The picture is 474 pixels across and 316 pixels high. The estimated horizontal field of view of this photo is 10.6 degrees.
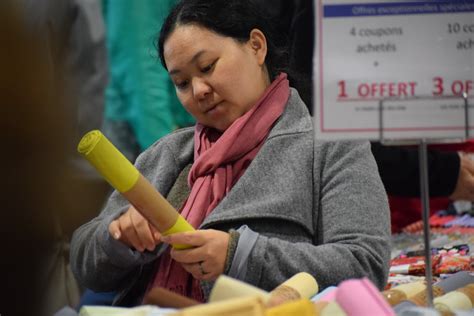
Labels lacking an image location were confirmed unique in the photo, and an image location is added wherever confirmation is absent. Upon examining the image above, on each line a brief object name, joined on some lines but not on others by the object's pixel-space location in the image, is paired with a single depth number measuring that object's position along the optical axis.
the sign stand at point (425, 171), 3.65
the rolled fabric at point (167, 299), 3.45
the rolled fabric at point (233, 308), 3.31
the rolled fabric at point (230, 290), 3.41
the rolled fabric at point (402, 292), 3.76
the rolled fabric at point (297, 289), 3.61
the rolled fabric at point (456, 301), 3.70
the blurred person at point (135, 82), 5.27
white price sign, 3.65
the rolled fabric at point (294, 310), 3.36
